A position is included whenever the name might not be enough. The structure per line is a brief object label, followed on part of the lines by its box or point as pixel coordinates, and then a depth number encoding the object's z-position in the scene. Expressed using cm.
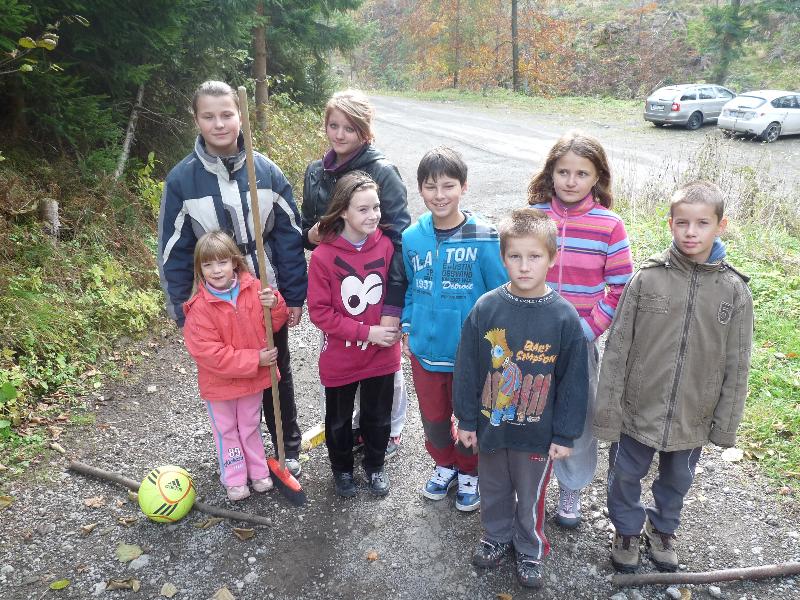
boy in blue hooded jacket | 294
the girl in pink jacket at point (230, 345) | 319
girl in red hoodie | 305
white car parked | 1670
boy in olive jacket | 262
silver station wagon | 1883
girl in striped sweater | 296
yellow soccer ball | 330
